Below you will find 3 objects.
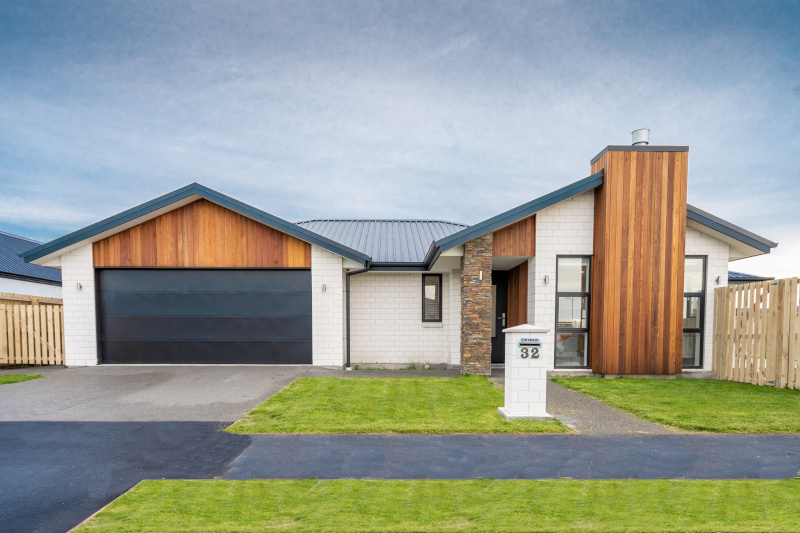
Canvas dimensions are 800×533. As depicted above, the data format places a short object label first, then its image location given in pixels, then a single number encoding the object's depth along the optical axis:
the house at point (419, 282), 9.23
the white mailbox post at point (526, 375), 5.70
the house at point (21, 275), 18.64
